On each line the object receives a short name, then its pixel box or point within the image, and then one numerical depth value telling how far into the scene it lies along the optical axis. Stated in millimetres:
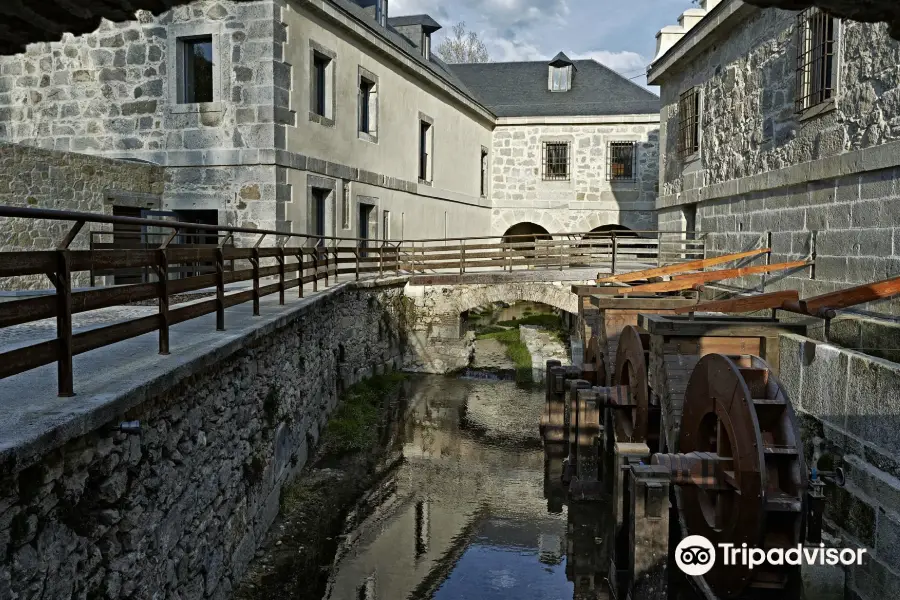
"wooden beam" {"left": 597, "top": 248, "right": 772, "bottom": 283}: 9219
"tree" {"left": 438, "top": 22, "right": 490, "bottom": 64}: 41188
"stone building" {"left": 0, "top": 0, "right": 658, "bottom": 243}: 12391
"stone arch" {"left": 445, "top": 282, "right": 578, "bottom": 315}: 15383
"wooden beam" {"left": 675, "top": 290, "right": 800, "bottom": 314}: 5916
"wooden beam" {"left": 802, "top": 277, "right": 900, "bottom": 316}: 4926
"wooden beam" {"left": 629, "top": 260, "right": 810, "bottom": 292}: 7699
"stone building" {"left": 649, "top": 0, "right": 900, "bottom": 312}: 6664
